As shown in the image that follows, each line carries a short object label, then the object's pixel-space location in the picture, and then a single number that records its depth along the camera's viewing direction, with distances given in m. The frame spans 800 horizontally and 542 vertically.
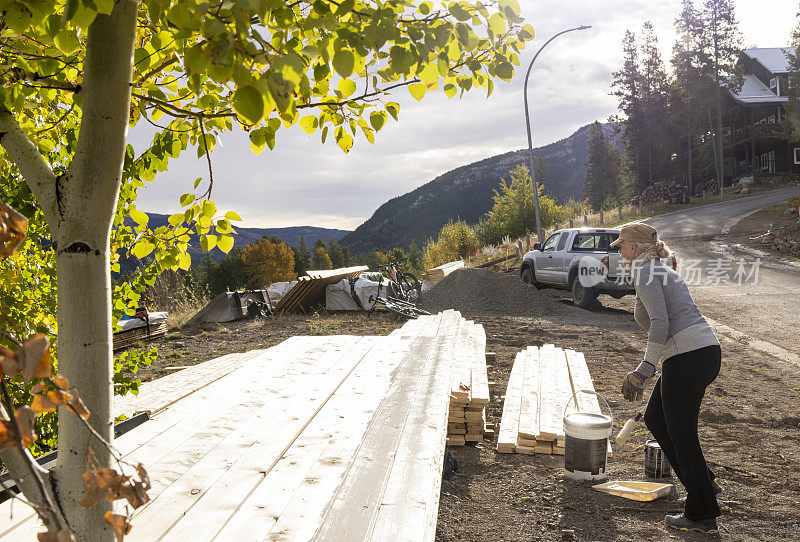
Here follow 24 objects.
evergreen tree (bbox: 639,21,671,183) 55.31
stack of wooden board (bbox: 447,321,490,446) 5.61
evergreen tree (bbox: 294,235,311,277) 112.88
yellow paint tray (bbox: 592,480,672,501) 4.54
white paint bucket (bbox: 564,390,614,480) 4.77
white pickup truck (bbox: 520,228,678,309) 14.68
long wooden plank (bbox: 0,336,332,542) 2.92
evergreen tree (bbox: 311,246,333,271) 119.56
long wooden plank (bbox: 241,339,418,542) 2.37
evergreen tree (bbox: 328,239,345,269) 124.94
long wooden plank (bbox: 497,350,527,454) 5.45
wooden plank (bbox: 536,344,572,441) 5.52
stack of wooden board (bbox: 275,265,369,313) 17.81
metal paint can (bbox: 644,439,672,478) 4.92
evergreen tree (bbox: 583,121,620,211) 75.44
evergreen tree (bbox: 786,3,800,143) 41.69
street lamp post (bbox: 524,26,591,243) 24.27
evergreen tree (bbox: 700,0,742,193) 47.97
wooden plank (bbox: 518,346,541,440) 5.45
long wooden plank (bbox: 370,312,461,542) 2.37
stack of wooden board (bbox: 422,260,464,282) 23.20
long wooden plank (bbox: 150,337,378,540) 2.40
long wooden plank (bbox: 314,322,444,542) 2.33
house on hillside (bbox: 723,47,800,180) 48.66
